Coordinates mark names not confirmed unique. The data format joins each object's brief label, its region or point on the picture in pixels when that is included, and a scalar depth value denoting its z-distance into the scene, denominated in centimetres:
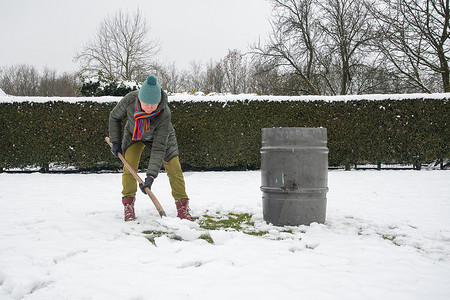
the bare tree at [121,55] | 2452
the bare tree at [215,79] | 3350
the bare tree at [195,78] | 3647
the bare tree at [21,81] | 4050
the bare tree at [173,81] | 3641
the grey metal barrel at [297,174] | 398
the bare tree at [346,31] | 1773
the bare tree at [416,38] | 1447
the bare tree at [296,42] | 1889
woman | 392
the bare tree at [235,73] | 3225
